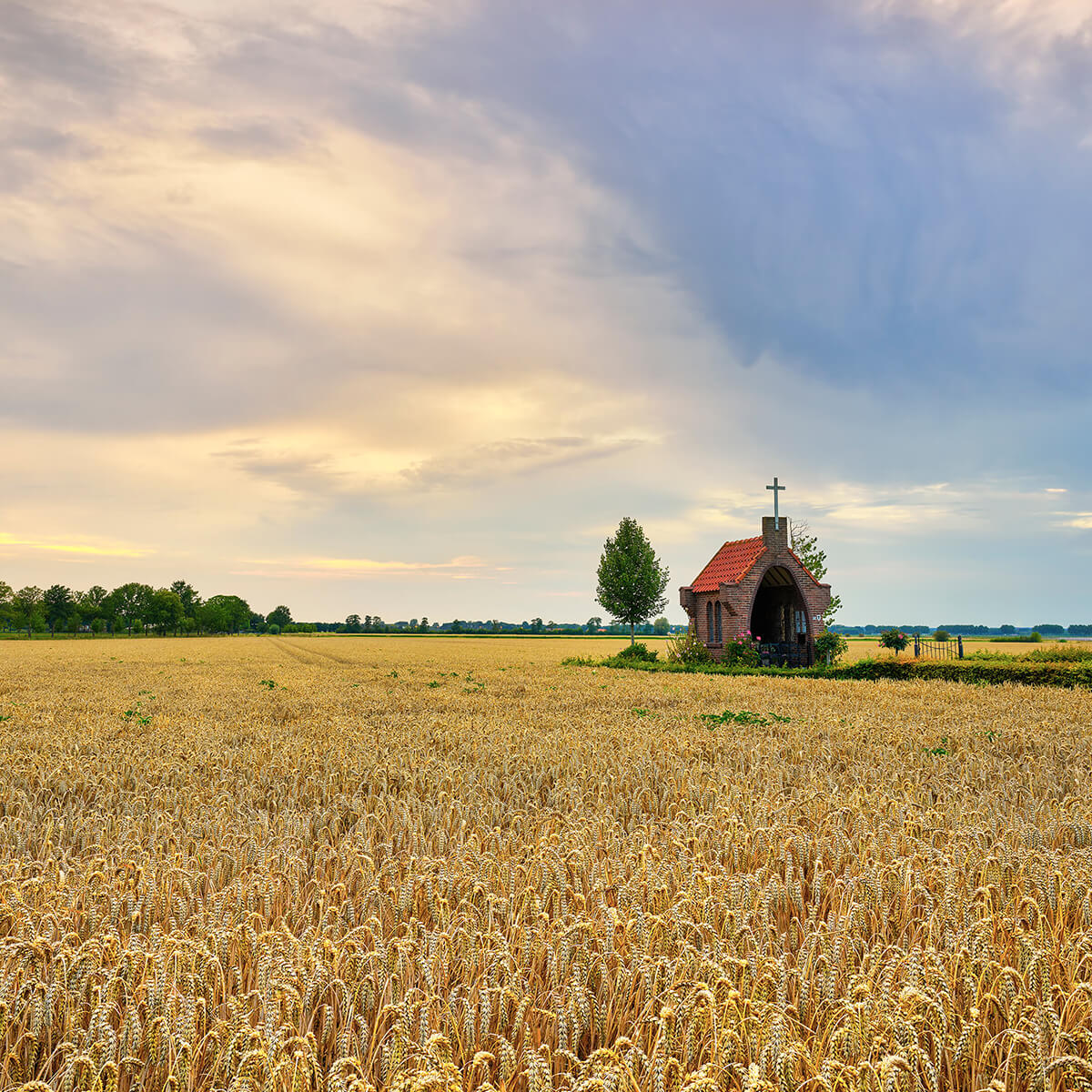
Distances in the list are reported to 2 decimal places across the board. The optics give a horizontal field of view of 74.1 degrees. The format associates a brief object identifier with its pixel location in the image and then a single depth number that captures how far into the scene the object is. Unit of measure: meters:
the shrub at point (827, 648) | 34.88
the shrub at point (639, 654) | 40.03
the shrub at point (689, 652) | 36.38
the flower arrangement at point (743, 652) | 34.59
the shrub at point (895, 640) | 39.69
